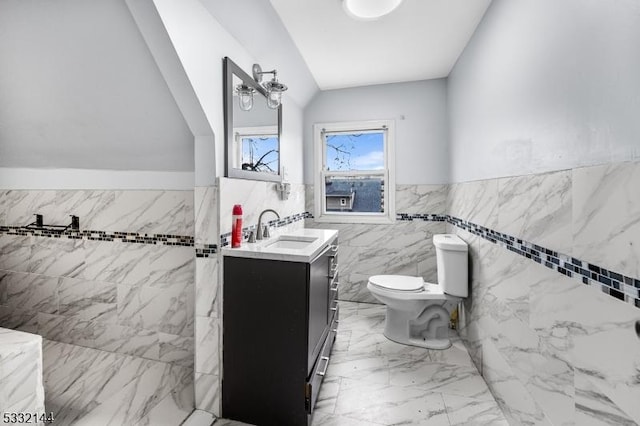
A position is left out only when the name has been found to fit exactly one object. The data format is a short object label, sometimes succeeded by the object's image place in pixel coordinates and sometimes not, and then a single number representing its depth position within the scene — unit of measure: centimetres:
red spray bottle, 166
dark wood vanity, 149
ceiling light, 180
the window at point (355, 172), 325
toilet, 222
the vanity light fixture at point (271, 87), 199
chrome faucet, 199
